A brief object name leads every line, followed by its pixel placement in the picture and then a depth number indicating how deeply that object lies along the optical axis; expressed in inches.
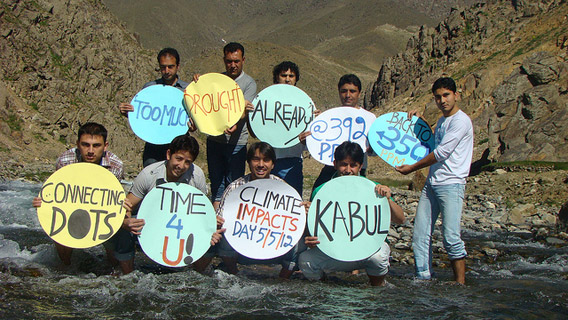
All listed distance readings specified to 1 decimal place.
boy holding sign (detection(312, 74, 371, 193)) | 235.0
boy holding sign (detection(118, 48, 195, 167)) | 238.8
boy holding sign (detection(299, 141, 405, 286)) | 207.0
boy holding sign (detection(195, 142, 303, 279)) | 210.8
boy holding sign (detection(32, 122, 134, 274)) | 207.5
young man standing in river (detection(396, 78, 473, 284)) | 211.0
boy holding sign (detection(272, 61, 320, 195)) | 241.0
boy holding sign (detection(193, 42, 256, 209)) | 236.4
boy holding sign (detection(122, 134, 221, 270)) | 203.6
